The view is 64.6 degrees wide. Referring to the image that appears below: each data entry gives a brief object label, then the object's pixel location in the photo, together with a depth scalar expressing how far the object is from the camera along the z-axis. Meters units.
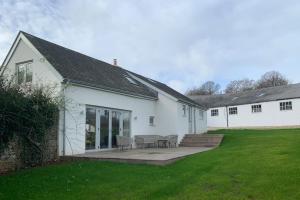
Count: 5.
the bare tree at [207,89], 55.55
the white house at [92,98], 12.04
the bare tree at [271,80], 48.02
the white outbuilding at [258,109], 26.91
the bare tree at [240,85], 51.83
